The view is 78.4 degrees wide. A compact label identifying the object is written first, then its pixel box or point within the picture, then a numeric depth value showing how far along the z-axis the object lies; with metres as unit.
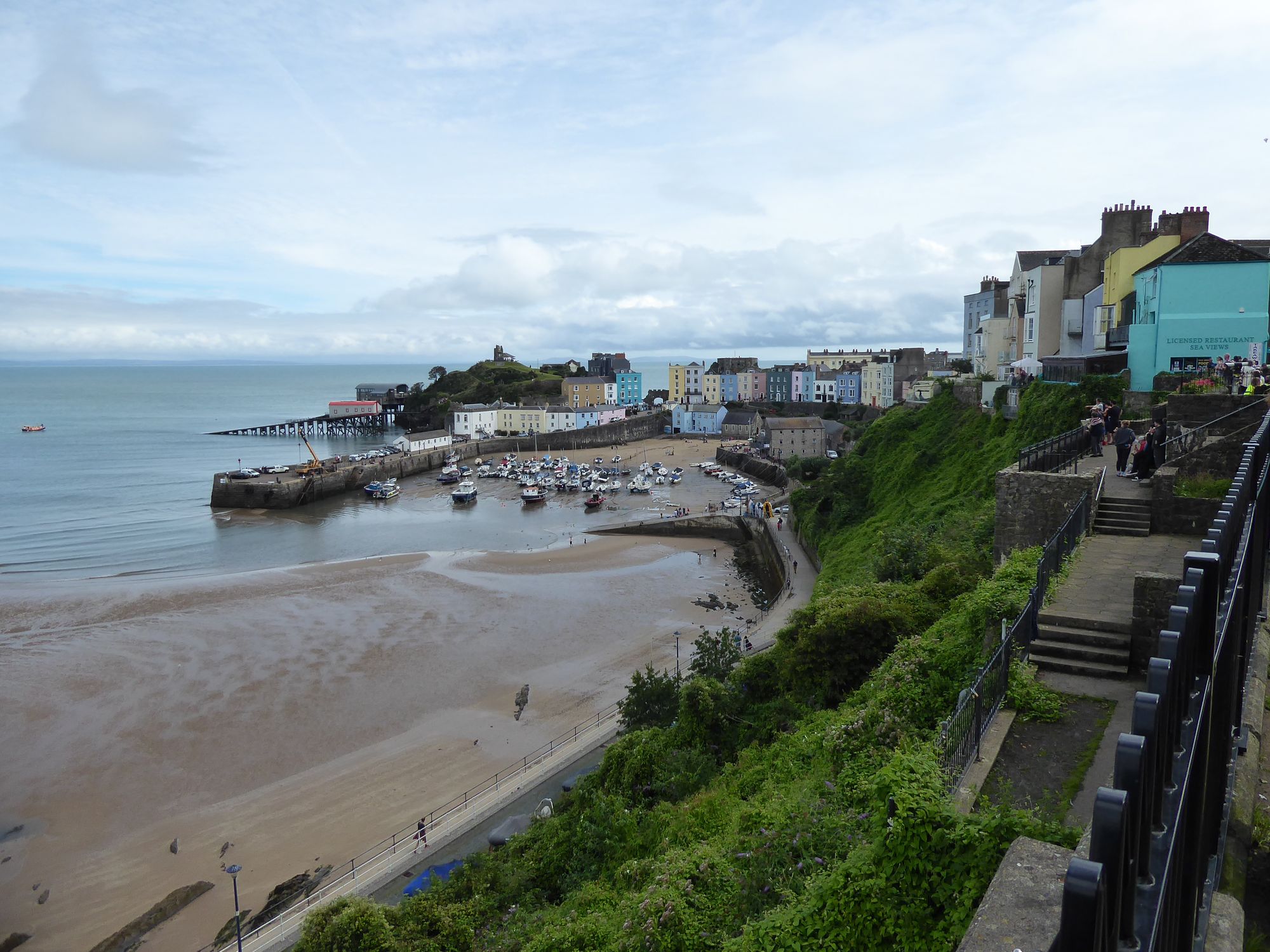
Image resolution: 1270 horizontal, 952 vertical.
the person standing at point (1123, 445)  14.48
